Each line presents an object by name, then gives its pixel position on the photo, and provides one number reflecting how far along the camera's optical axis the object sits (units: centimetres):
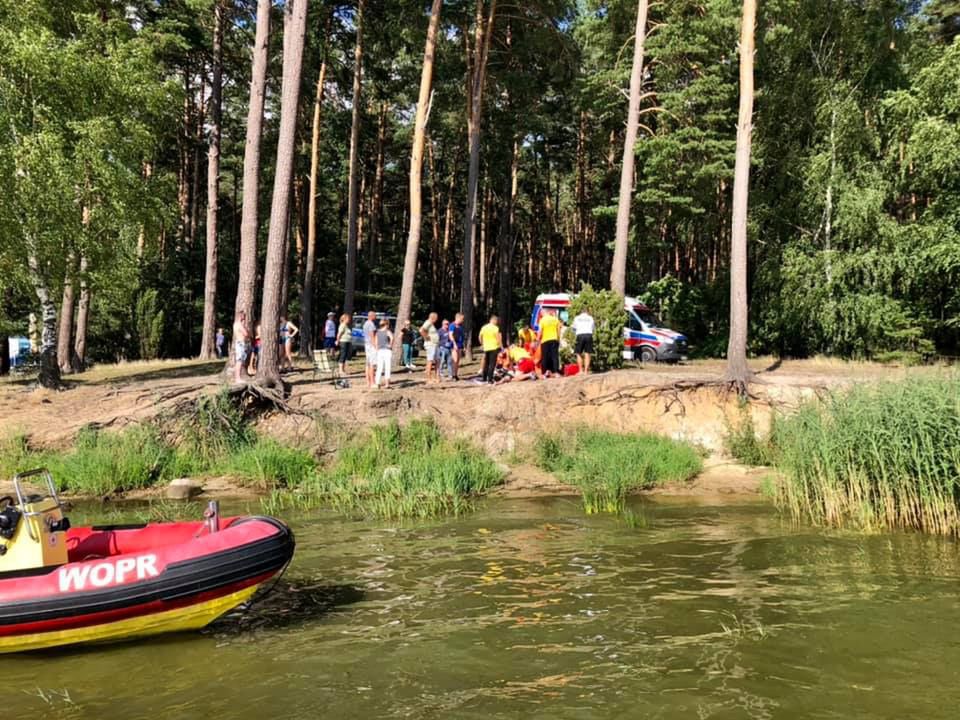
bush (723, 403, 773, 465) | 1483
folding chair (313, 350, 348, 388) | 1903
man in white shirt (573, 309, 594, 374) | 1780
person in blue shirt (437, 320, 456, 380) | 1889
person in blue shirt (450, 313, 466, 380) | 1898
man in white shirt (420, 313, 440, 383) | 1842
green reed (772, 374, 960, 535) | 977
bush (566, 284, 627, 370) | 1923
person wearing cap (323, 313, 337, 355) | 2179
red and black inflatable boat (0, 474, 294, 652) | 646
